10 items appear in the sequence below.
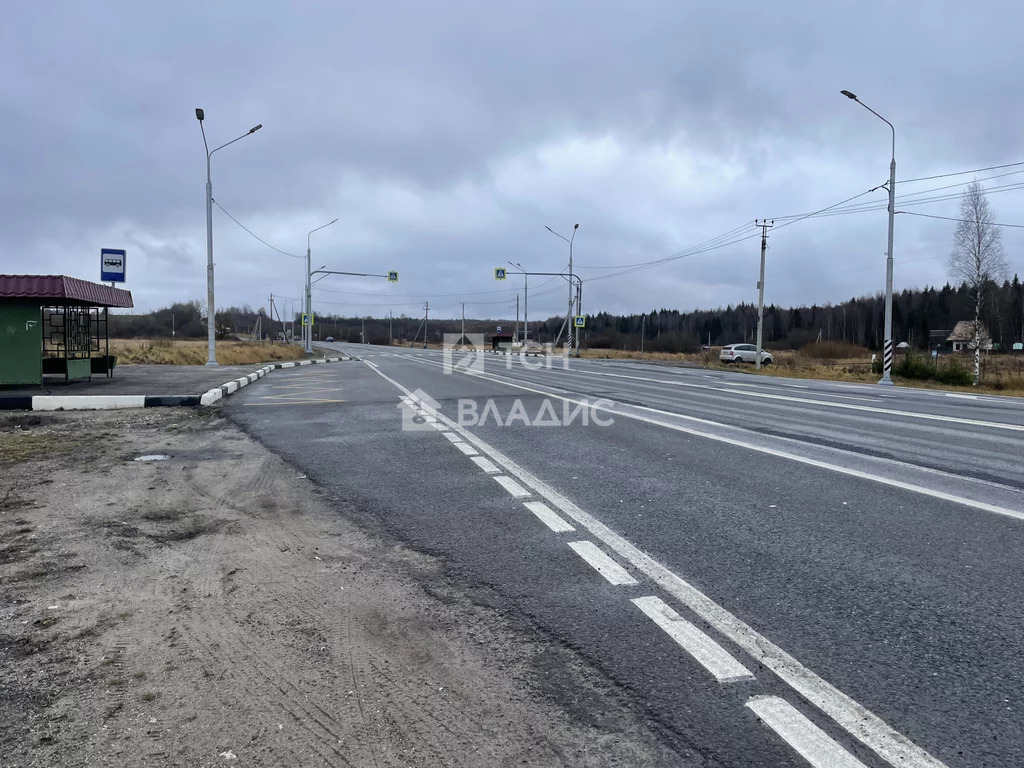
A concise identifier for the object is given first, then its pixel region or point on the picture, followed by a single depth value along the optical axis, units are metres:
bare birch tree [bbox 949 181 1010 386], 33.76
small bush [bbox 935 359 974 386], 31.08
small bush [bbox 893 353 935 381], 32.28
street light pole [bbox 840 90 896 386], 28.45
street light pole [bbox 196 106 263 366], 28.14
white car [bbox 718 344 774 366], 51.79
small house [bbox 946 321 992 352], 32.72
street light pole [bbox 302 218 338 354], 51.22
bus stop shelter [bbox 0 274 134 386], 14.51
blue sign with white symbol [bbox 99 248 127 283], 19.67
